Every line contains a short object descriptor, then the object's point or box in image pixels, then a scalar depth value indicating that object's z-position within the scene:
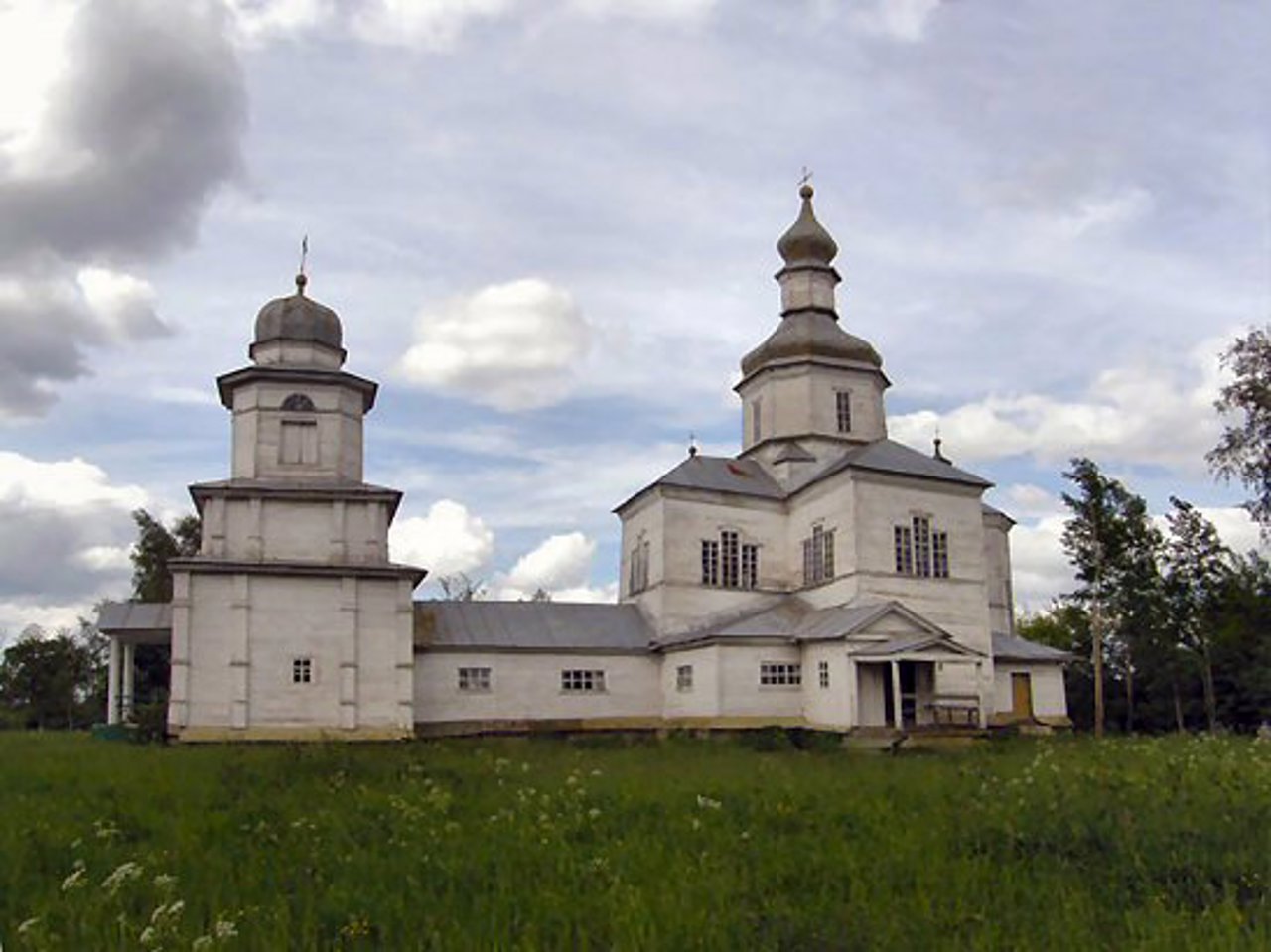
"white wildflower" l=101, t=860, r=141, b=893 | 7.96
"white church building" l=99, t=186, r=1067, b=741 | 30.97
